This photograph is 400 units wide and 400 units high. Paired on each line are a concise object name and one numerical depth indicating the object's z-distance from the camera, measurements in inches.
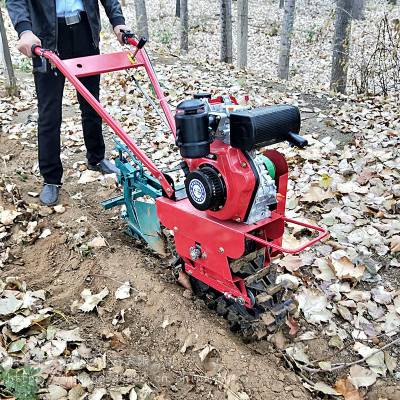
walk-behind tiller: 102.1
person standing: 151.3
